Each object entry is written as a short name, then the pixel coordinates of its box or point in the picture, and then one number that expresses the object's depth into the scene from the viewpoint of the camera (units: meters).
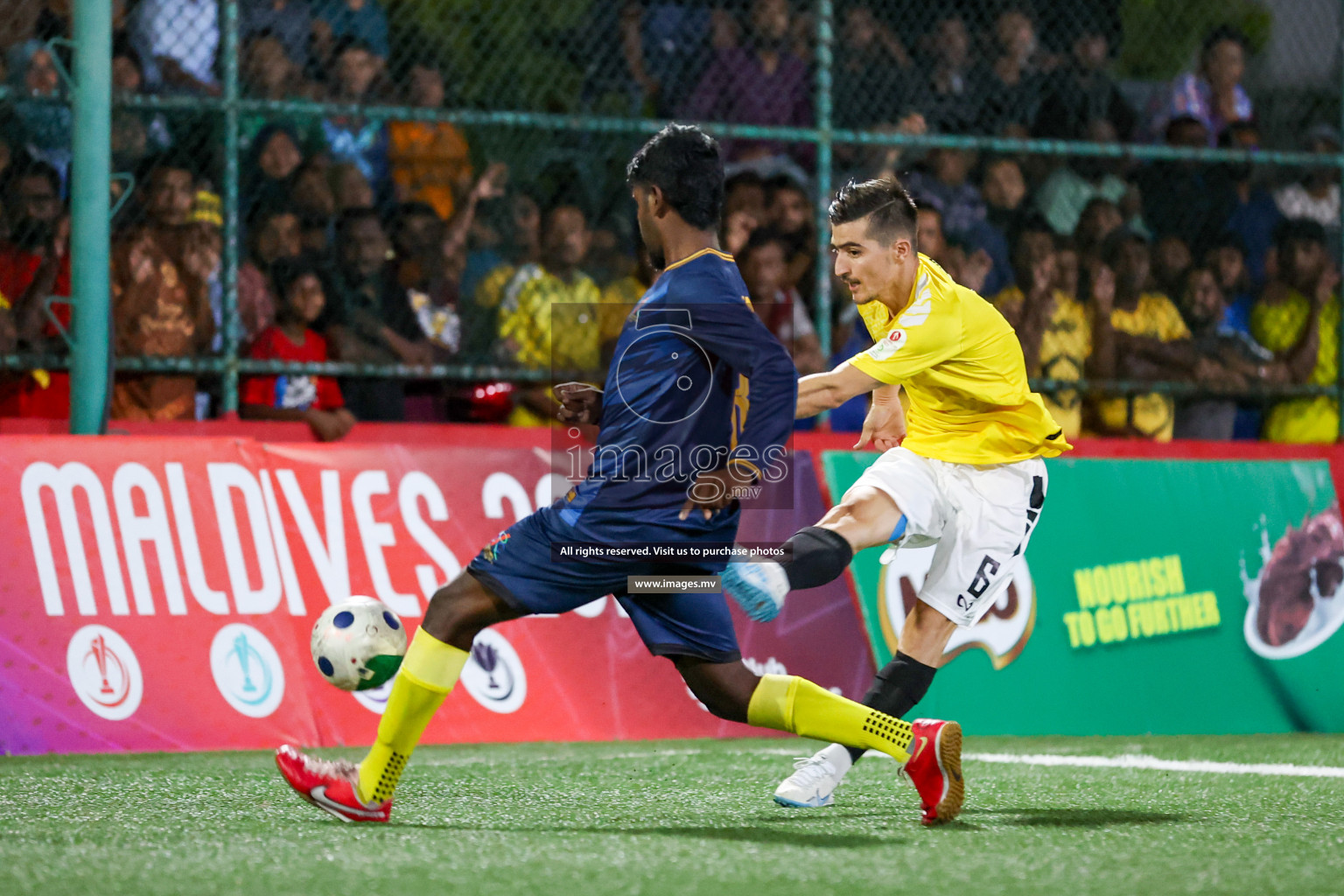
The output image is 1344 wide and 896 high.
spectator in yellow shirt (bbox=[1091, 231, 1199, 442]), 18.61
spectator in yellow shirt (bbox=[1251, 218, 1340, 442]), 19.17
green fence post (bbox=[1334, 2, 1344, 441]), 19.06
